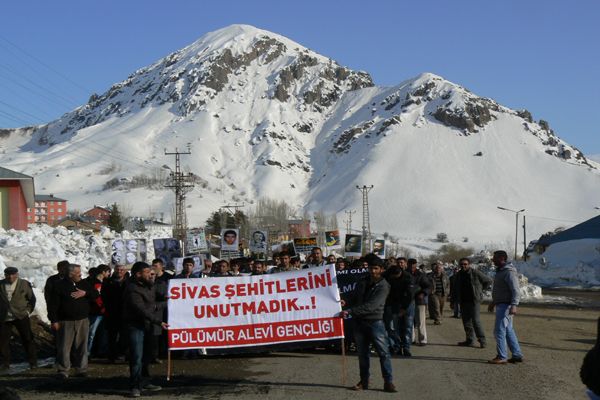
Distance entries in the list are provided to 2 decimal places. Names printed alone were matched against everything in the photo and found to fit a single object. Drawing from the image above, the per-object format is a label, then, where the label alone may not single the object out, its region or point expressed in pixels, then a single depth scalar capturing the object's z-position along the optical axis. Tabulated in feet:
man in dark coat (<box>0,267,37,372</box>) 36.88
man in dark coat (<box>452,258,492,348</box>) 44.70
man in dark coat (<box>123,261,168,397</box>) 30.76
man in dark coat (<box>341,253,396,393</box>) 30.89
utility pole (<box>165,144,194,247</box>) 180.03
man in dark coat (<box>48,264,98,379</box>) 34.65
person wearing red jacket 40.40
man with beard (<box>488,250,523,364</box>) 38.04
